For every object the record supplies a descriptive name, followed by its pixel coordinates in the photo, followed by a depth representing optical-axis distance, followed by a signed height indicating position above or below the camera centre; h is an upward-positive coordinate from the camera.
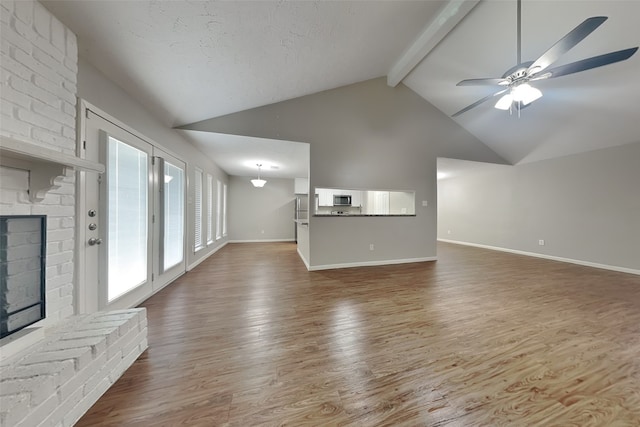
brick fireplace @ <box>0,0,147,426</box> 1.01 -0.07
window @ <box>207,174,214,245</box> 5.11 +0.14
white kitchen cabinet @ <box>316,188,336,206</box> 6.99 +0.56
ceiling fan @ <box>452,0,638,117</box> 1.59 +1.39
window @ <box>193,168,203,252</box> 4.31 +0.10
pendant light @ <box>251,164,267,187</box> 6.29 +0.99
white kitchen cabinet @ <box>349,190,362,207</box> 7.08 +0.57
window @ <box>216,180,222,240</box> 5.95 -0.01
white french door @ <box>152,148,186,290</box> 2.85 -0.06
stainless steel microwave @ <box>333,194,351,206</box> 6.50 +0.46
